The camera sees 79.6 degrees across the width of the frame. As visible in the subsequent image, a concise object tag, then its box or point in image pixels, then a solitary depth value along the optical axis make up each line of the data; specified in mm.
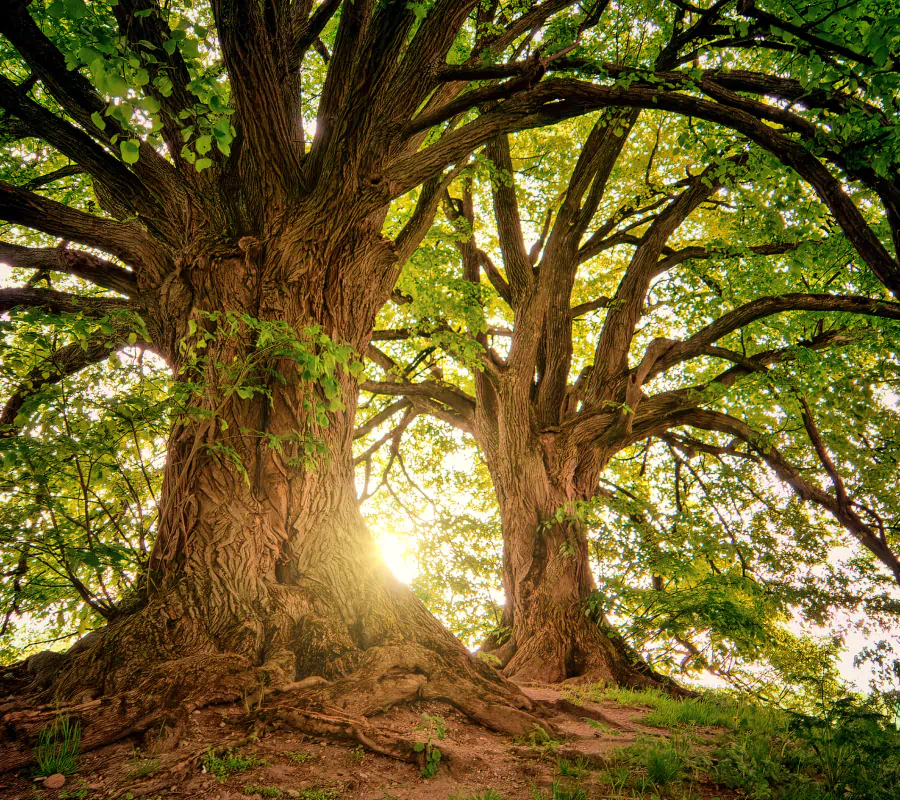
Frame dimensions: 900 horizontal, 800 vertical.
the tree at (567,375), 6754
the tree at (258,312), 3156
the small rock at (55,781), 2295
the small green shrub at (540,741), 3301
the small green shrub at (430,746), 2814
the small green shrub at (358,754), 2814
